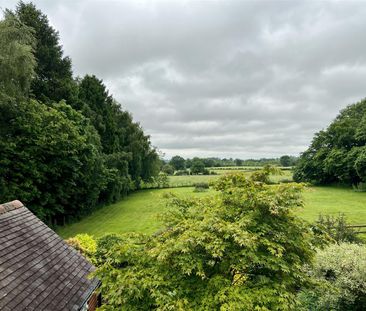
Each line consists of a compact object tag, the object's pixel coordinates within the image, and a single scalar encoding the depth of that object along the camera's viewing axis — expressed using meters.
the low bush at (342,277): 10.59
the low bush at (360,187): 49.44
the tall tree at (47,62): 29.23
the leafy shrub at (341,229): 17.74
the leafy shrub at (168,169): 98.63
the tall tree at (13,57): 18.80
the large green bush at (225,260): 5.77
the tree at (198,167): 89.88
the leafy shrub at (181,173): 96.86
